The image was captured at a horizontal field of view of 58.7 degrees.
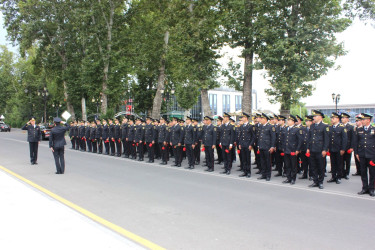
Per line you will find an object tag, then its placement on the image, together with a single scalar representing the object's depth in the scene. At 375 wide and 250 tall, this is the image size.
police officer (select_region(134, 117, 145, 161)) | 15.10
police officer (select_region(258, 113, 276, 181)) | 10.34
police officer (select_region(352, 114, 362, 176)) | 9.25
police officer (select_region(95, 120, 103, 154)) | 18.62
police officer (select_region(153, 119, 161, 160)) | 15.09
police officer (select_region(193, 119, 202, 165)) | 13.90
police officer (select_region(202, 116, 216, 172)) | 12.15
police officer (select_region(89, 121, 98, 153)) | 19.14
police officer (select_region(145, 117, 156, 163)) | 14.62
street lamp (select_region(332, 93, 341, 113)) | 36.38
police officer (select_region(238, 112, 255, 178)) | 10.95
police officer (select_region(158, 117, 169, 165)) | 13.91
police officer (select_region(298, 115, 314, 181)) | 10.34
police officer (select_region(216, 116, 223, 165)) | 13.57
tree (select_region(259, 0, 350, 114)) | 17.50
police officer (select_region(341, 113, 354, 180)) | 10.54
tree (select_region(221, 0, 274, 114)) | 18.72
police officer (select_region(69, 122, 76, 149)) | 21.91
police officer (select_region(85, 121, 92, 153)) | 19.66
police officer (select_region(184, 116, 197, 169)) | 12.80
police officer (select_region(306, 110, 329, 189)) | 9.06
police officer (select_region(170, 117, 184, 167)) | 13.22
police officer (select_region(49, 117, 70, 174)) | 11.07
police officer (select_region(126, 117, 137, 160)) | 15.80
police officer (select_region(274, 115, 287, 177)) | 11.27
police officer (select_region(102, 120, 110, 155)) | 18.03
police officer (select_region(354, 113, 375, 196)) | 8.08
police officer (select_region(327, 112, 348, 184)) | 10.19
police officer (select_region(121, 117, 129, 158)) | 16.52
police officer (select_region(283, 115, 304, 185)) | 9.73
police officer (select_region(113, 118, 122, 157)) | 17.20
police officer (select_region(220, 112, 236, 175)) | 11.59
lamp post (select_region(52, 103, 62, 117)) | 57.03
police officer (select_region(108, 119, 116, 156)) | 17.53
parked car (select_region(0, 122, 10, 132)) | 60.19
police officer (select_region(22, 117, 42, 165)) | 13.20
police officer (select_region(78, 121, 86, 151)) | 20.41
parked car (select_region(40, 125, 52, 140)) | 31.06
